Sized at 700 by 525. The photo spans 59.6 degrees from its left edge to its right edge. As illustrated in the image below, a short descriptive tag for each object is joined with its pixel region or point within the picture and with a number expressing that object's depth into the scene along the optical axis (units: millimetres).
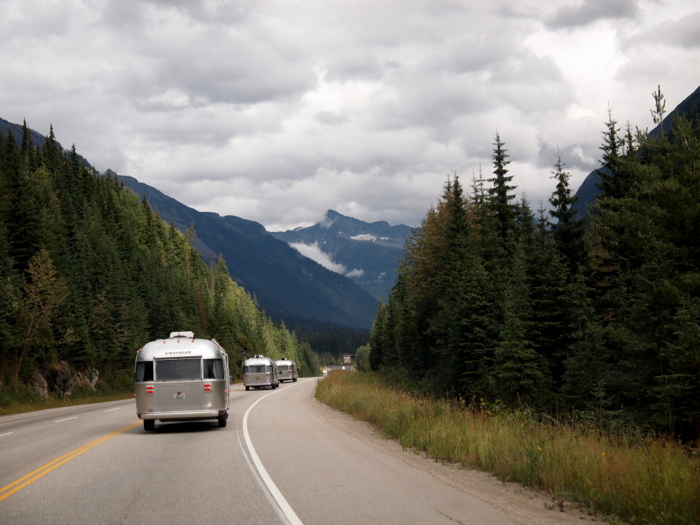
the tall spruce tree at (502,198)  46125
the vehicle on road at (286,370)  70619
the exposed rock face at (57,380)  44188
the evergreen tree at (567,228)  42406
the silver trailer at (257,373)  51500
